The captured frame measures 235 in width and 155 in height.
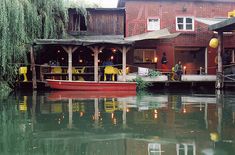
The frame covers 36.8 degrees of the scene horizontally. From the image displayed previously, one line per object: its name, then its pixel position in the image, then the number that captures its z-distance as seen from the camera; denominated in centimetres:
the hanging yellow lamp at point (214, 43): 2275
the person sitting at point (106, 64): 2261
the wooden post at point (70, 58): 2069
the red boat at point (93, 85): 2053
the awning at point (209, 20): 2239
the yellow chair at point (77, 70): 2263
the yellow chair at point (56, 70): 2231
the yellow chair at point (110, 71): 2177
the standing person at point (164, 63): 2526
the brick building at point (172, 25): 2592
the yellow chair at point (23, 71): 2191
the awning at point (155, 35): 2262
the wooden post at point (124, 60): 2091
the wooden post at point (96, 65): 2078
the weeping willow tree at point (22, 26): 1769
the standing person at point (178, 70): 2288
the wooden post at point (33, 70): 2147
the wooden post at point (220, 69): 2164
